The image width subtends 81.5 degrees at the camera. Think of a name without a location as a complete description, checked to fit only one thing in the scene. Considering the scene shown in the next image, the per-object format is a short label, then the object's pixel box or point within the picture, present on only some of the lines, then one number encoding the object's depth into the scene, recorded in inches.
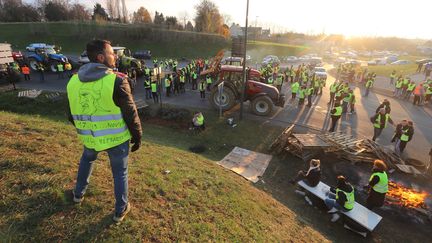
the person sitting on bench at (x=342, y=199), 242.1
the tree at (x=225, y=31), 1887.2
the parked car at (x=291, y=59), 2001.7
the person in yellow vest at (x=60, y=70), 793.7
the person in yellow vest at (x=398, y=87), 796.0
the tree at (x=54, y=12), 2221.9
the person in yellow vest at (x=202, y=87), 665.0
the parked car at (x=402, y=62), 1804.9
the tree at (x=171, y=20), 2478.8
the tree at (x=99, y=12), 2438.5
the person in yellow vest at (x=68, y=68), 866.8
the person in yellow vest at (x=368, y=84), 812.6
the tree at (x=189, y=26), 2561.8
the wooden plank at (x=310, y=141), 368.5
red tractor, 554.6
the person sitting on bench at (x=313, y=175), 277.9
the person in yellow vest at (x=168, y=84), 668.0
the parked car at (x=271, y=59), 1646.2
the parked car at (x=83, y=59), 907.4
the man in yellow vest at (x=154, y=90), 606.0
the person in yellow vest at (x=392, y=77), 984.6
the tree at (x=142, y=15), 2927.2
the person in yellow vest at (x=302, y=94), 635.5
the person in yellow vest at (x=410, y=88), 751.7
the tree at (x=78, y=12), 2451.5
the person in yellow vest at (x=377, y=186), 249.0
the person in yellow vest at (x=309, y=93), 642.2
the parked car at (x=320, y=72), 1096.9
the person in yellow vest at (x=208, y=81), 698.8
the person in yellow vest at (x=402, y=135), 393.1
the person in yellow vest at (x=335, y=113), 462.9
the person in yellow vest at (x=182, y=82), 717.9
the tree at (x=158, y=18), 2562.7
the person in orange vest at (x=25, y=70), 736.3
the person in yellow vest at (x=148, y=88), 640.1
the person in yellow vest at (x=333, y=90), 628.7
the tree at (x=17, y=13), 2208.4
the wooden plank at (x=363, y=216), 233.1
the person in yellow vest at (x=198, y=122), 453.7
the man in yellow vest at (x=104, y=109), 111.4
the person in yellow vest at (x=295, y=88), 669.9
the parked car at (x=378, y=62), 1892.2
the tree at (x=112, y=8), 2795.3
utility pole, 455.7
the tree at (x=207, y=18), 2394.2
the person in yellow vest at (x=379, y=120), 418.3
